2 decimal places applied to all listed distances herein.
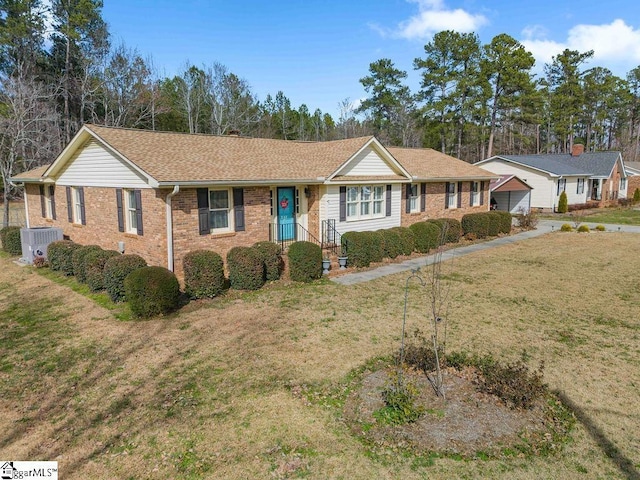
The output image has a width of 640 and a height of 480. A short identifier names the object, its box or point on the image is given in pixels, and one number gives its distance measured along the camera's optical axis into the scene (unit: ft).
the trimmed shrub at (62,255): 43.11
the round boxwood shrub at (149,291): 30.42
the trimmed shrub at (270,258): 39.55
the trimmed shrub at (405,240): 53.52
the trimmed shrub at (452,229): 62.13
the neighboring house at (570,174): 105.09
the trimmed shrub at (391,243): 51.72
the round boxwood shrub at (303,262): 40.73
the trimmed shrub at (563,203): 101.76
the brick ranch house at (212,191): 39.22
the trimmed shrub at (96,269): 37.14
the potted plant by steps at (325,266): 43.88
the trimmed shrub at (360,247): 47.09
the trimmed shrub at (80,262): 39.55
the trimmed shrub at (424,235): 56.49
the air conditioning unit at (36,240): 48.24
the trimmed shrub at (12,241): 54.29
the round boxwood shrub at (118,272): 33.84
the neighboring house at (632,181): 143.43
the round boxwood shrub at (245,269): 37.45
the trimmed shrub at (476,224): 67.41
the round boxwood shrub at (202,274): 34.81
